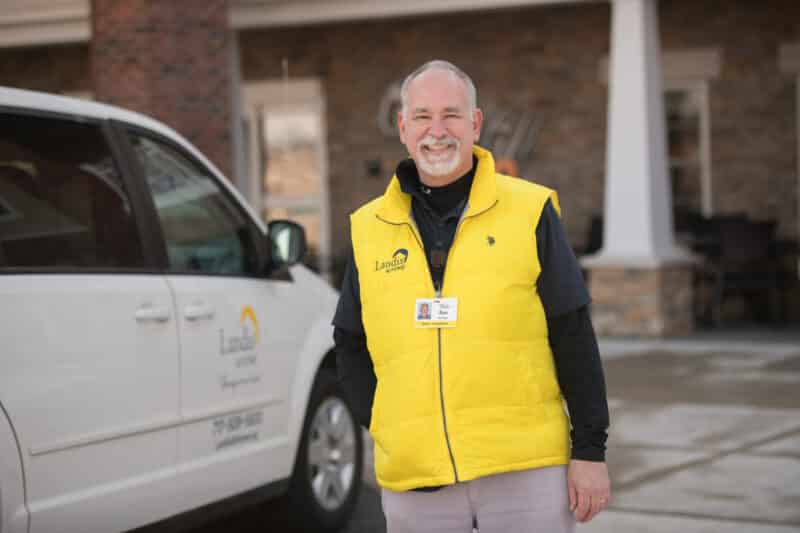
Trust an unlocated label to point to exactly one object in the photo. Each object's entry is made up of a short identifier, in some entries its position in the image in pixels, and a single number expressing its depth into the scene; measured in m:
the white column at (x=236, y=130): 12.02
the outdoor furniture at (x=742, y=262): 13.27
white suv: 3.52
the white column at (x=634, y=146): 12.22
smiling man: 2.47
